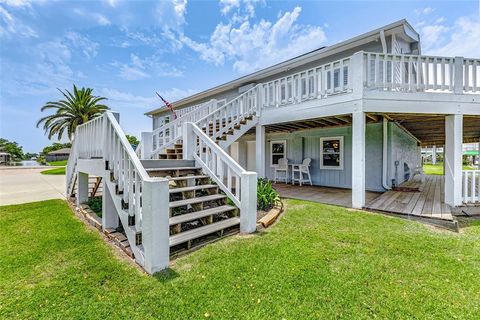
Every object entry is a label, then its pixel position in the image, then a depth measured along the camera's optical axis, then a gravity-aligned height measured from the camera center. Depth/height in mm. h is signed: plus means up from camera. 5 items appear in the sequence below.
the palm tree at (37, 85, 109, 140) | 19562 +4248
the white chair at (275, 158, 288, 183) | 10234 -515
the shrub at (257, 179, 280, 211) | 5359 -951
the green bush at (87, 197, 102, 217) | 5731 -1223
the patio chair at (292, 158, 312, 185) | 9500 -572
